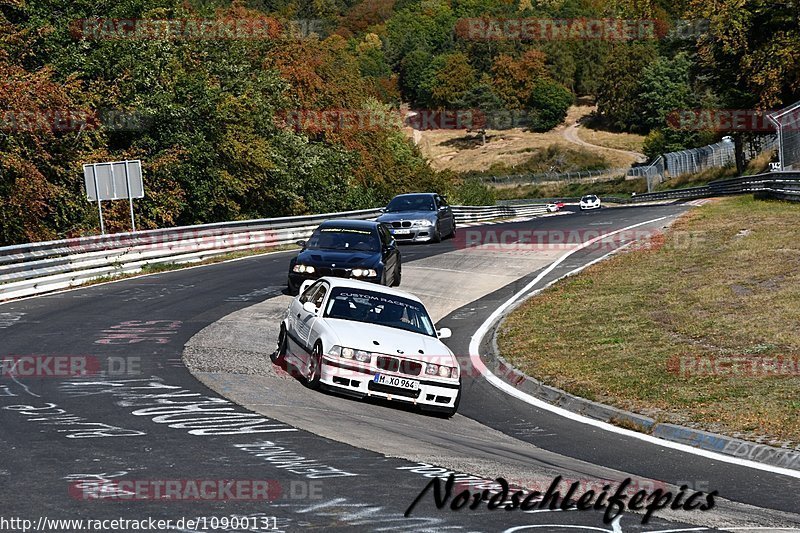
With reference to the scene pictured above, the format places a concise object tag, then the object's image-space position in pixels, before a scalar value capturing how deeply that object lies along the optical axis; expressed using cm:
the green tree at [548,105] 15788
